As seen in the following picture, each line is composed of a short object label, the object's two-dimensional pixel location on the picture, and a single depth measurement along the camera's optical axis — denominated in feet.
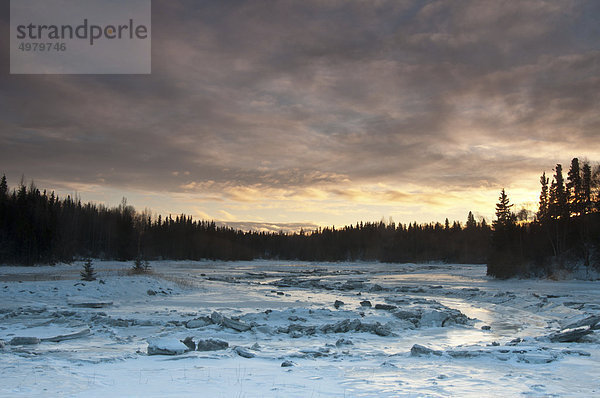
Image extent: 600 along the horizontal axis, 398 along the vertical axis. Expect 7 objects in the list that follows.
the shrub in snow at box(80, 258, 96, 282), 107.55
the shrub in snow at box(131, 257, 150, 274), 144.77
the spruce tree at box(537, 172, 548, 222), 248.28
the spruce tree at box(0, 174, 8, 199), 264.89
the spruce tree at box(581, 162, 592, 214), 212.09
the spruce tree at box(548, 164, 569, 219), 201.67
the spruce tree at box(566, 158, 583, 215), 205.04
